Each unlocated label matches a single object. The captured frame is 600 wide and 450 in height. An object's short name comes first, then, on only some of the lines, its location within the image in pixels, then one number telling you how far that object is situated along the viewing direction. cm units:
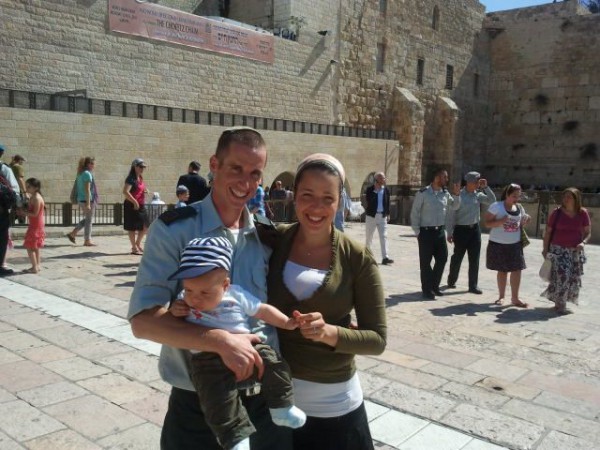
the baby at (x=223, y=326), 166
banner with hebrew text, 1709
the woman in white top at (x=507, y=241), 703
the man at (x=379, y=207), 994
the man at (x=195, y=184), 781
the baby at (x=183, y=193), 775
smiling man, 170
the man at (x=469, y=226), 773
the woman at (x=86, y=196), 1002
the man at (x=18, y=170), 1188
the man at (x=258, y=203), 669
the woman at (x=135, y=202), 923
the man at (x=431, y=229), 732
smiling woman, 194
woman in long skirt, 674
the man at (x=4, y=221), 739
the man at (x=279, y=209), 1557
